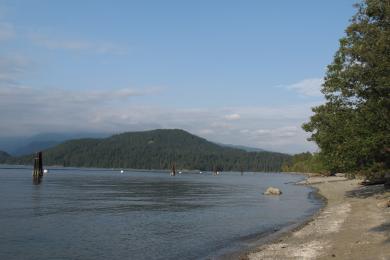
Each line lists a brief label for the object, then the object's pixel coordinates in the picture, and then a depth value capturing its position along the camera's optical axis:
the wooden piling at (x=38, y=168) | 135.25
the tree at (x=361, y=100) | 37.62
